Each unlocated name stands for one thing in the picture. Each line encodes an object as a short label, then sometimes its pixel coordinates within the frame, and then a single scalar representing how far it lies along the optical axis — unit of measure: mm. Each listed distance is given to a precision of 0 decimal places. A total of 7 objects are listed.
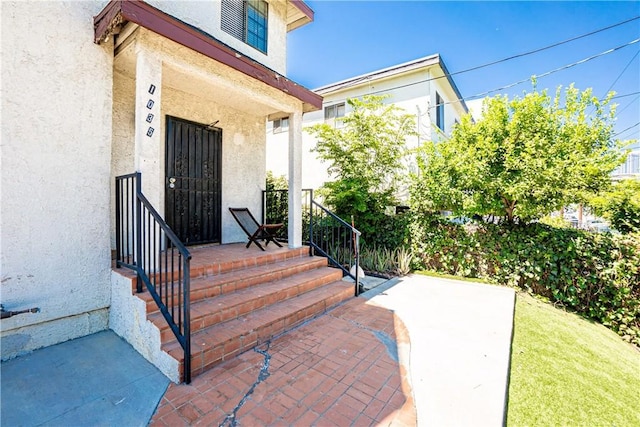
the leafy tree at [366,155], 7488
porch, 2785
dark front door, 5125
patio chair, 5426
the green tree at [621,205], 4988
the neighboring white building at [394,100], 9852
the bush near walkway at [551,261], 4949
